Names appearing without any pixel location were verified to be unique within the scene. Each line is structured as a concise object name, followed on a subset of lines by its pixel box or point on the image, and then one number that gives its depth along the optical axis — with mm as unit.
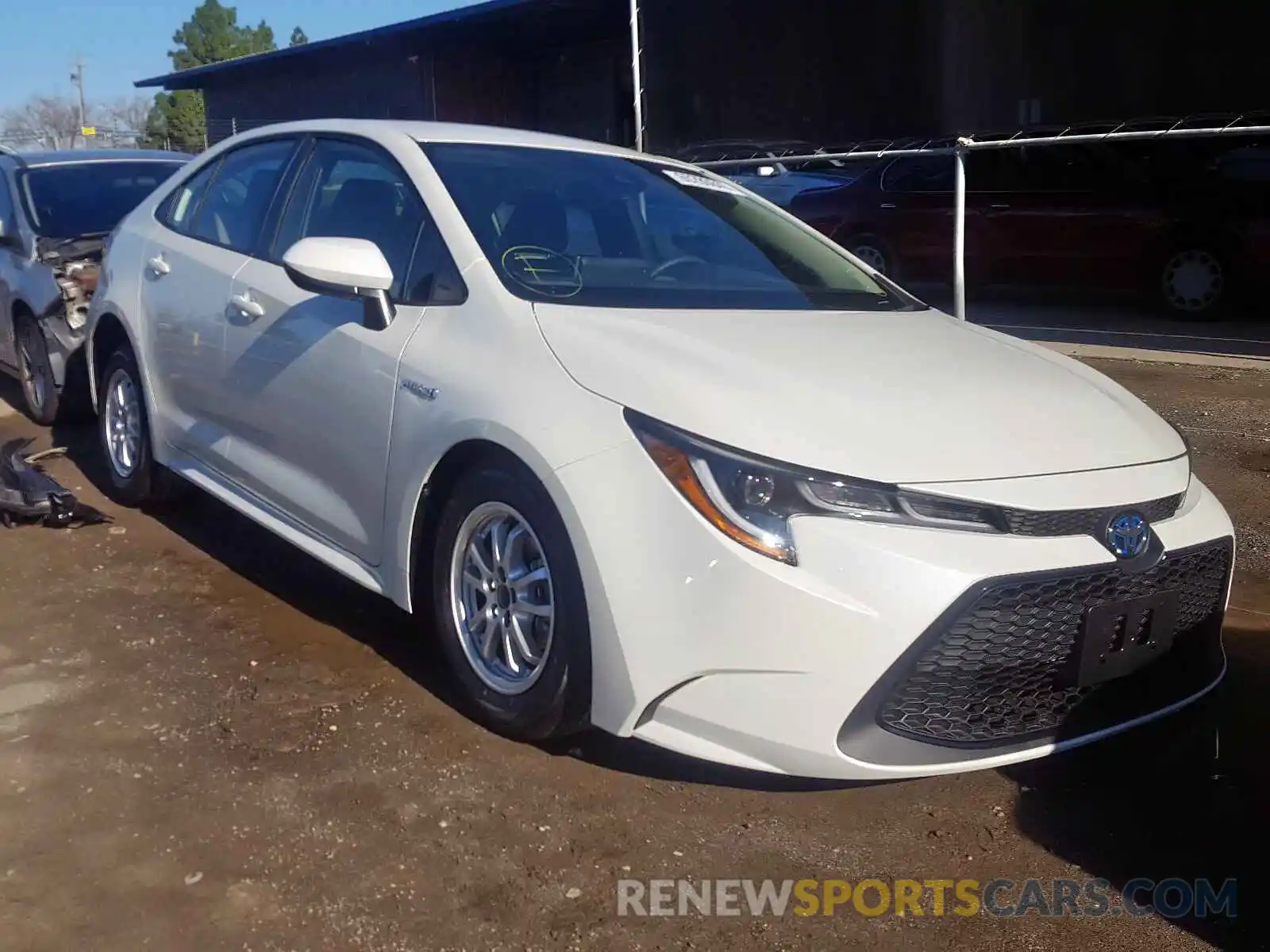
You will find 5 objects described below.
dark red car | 10094
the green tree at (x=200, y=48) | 53844
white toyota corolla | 2627
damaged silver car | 6289
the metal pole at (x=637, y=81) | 9695
